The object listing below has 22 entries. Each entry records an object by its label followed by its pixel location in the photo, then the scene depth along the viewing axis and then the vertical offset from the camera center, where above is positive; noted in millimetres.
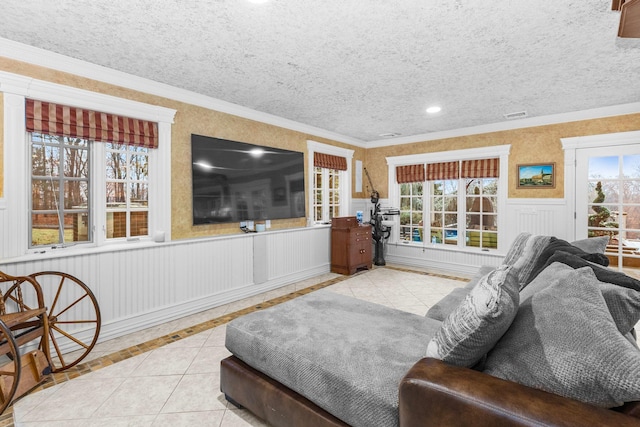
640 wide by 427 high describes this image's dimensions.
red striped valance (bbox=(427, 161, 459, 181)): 5355 +707
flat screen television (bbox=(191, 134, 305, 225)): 3635 +404
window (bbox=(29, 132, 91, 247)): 2660 +210
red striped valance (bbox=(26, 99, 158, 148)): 2545 +824
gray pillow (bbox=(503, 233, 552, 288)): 2131 -367
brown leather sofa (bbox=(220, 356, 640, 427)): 860 -608
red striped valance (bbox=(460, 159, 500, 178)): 4945 +684
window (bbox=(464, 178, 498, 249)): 5087 -54
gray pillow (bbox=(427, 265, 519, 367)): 1124 -445
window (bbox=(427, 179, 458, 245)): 5516 -32
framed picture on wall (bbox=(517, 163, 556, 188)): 4457 +506
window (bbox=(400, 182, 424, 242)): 5922 -29
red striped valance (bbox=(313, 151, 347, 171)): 5301 +904
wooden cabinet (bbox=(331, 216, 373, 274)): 5117 -602
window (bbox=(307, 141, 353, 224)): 5273 +554
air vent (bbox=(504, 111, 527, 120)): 4273 +1365
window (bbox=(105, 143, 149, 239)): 3080 +228
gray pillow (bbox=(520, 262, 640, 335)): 1132 -368
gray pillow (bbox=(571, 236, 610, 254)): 2219 -281
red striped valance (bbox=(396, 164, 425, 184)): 5738 +706
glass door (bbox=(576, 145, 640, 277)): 3996 +117
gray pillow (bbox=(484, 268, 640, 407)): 885 -467
